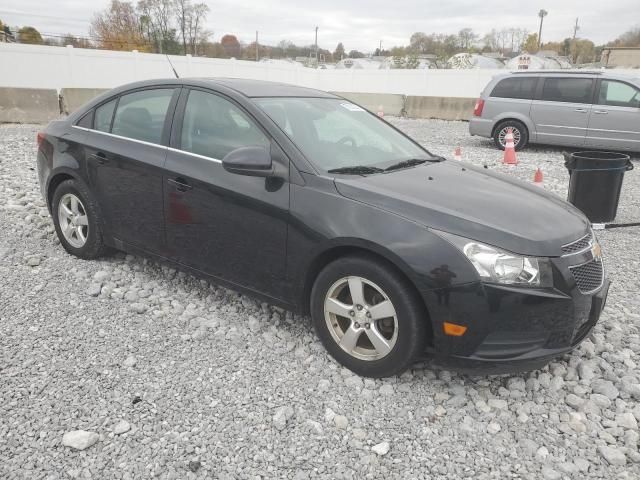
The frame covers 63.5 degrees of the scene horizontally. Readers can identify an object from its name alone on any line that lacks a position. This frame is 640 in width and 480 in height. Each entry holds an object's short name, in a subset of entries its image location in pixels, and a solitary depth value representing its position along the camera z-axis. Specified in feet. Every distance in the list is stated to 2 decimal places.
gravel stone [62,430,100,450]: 7.89
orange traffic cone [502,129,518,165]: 32.17
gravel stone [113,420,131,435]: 8.25
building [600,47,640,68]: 176.65
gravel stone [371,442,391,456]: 8.01
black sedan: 8.49
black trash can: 19.34
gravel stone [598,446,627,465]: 7.89
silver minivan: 34.24
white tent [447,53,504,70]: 141.79
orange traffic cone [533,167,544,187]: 25.29
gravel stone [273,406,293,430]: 8.54
